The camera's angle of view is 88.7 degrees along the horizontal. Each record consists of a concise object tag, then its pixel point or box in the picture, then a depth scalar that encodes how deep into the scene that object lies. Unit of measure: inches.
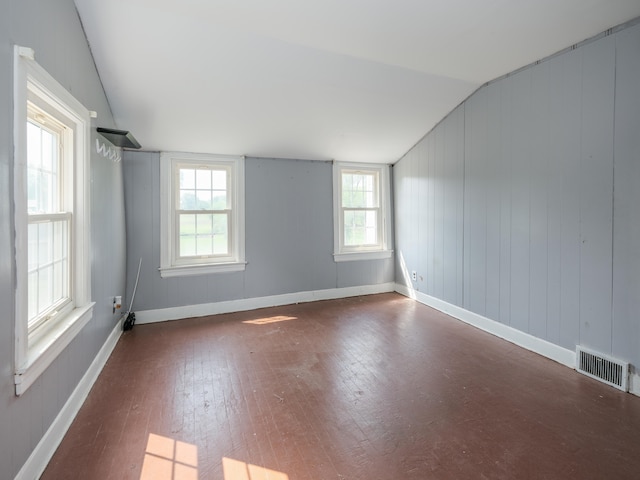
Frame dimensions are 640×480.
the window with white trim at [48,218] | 58.2
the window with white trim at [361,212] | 197.5
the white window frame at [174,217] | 158.9
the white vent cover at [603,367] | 94.5
